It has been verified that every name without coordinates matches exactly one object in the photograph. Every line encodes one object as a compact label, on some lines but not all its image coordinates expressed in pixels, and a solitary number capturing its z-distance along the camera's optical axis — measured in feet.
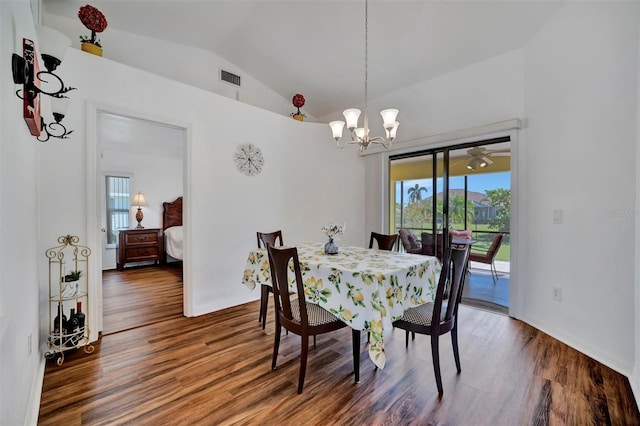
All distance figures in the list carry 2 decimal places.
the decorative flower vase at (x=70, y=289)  7.86
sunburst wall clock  12.30
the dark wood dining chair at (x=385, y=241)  10.34
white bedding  18.71
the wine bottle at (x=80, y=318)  7.93
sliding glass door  12.01
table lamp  19.81
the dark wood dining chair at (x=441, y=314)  6.36
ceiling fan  11.88
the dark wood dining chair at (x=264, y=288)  9.76
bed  18.80
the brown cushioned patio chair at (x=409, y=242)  14.15
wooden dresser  18.60
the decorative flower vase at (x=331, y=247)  8.57
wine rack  7.61
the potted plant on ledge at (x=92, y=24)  8.68
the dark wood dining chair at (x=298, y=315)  6.48
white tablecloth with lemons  5.99
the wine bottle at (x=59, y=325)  7.50
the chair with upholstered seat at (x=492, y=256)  12.46
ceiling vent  13.65
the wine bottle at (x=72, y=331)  7.68
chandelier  7.86
